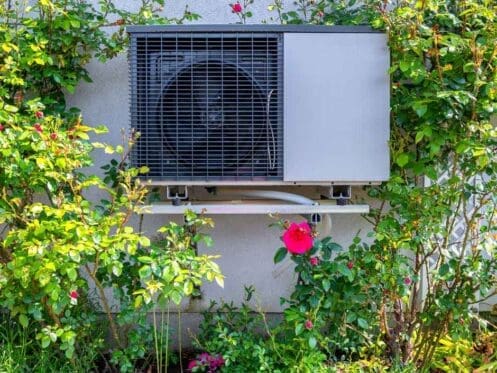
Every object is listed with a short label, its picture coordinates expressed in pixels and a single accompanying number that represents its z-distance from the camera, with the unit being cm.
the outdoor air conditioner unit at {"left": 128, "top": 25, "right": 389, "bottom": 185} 288
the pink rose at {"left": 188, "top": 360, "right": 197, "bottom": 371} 309
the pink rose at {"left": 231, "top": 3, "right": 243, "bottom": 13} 332
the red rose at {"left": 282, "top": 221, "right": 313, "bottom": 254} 272
